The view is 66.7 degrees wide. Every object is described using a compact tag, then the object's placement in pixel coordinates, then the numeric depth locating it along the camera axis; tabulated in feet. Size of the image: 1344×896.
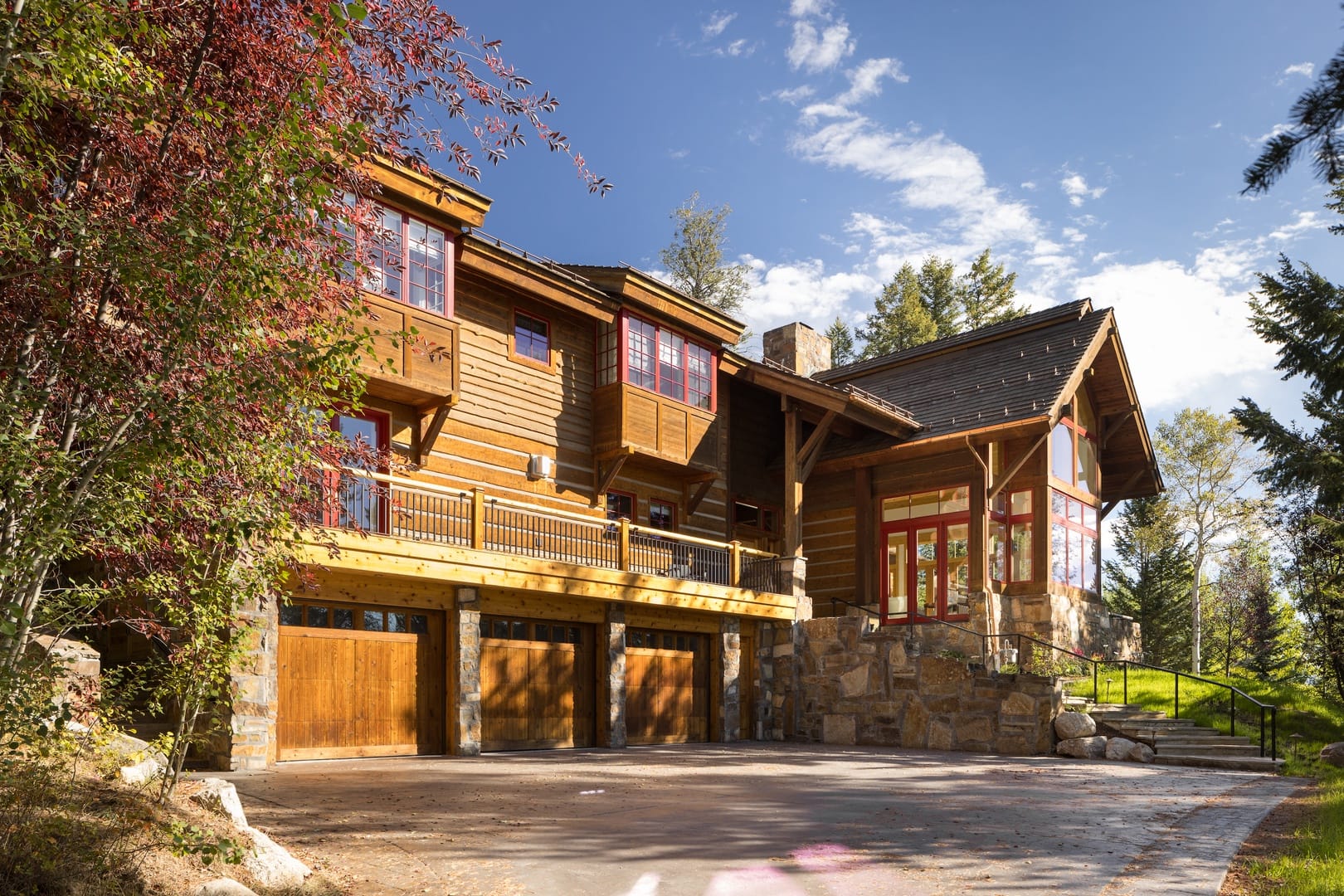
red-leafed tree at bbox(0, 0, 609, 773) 15.38
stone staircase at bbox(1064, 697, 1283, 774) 45.57
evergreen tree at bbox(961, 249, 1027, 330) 139.23
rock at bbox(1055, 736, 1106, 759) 48.91
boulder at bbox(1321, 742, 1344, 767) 43.80
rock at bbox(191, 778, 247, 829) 20.28
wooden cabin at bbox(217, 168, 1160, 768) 44.42
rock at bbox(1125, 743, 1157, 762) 47.51
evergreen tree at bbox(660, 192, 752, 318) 128.98
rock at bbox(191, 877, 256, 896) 16.08
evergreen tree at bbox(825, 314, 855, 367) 150.82
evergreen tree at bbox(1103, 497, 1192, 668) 103.81
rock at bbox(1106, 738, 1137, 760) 48.29
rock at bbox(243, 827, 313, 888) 17.84
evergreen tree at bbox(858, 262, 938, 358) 134.51
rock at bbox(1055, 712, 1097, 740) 49.83
